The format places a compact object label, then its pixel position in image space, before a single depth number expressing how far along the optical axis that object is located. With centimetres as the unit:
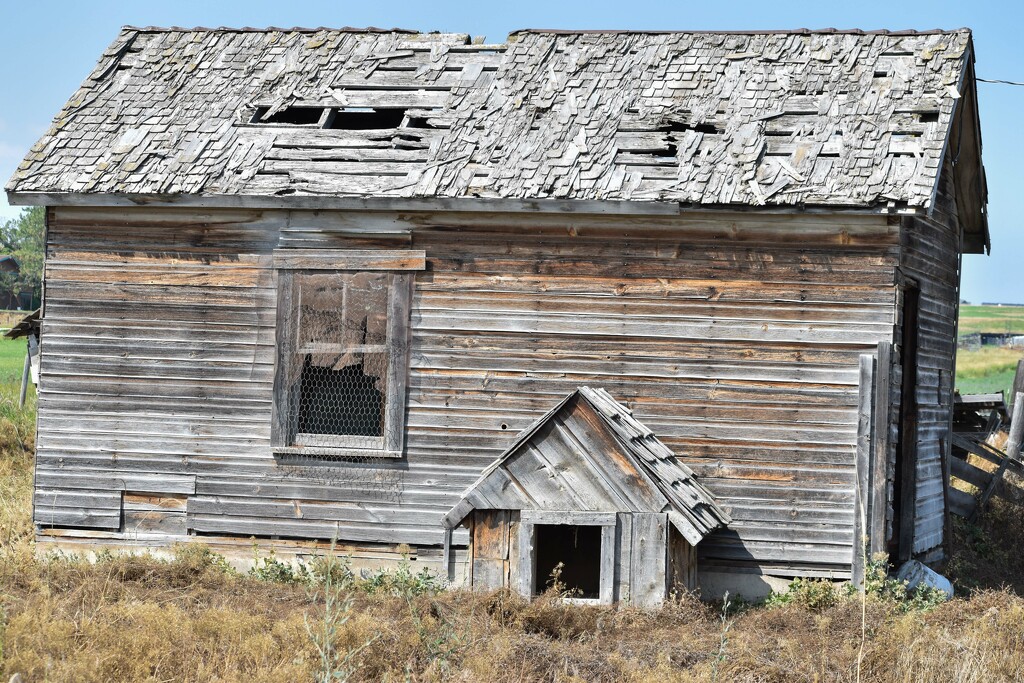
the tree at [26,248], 13625
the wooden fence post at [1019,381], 3557
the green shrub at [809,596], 1906
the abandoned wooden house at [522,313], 1967
